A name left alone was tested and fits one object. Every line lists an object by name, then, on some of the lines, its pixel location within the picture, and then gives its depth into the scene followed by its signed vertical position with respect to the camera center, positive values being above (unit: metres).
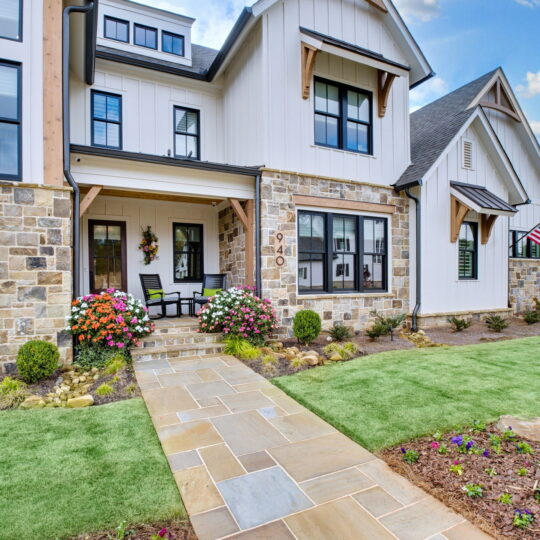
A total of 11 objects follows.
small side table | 7.93 -0.74
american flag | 10.27 +1.07
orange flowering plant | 5.19 -0.75
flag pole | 10.49 +1.10
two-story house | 6.86 +2.29
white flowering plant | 6.13 -0.77
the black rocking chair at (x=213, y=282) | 8.21 -0.23
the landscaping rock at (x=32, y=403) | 3.80 -1.42
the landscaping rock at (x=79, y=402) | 3.83 -1.41
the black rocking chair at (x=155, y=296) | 7.55 -0.51
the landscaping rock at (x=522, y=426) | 2.97 -1.36
